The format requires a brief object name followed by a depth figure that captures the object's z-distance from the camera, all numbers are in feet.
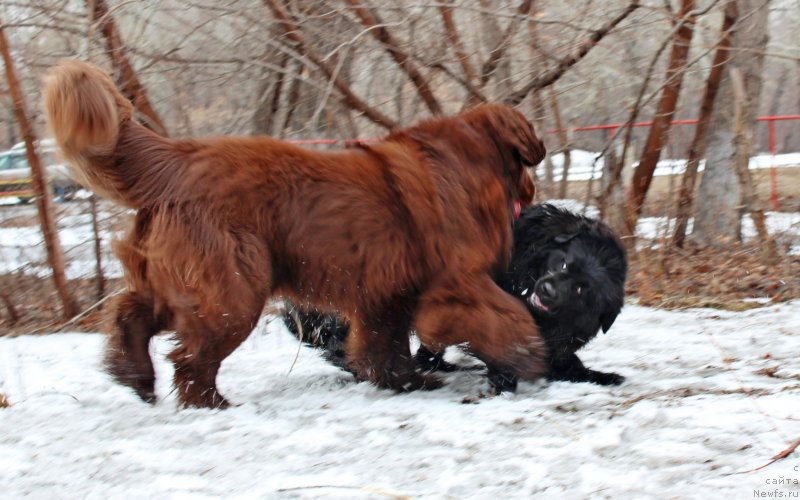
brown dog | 12.46
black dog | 14.57
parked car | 23.20
